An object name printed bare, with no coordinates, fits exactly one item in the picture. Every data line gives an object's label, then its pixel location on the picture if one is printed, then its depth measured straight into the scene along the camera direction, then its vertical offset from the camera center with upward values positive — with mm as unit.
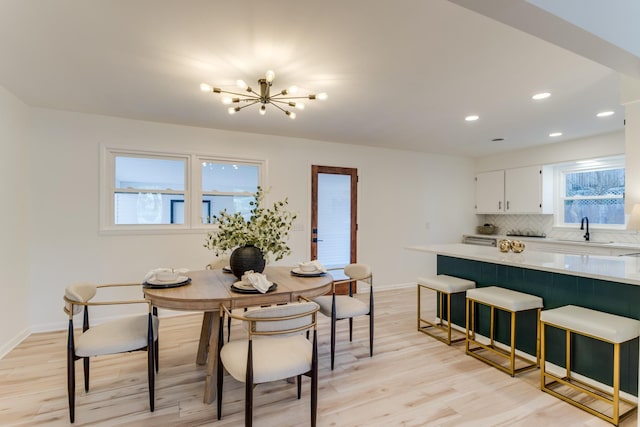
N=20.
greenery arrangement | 2535 -154
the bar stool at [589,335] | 2020 -798
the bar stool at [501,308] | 2614 -850
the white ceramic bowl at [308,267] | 2822 -475
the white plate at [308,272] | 2781 -519
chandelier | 2492 +1071
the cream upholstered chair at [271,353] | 1785 -867
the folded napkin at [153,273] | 2420 -463
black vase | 2523 -369
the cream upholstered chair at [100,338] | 2016 -850
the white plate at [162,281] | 2354 -510
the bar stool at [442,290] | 3265 -791
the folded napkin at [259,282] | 2188 -476
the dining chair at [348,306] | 2775 -855
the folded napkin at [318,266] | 2839 -469
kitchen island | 2242 -614
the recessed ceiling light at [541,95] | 2988 +1146
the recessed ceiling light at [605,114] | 3559 +1152
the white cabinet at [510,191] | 5320 +422
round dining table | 2078 -561
